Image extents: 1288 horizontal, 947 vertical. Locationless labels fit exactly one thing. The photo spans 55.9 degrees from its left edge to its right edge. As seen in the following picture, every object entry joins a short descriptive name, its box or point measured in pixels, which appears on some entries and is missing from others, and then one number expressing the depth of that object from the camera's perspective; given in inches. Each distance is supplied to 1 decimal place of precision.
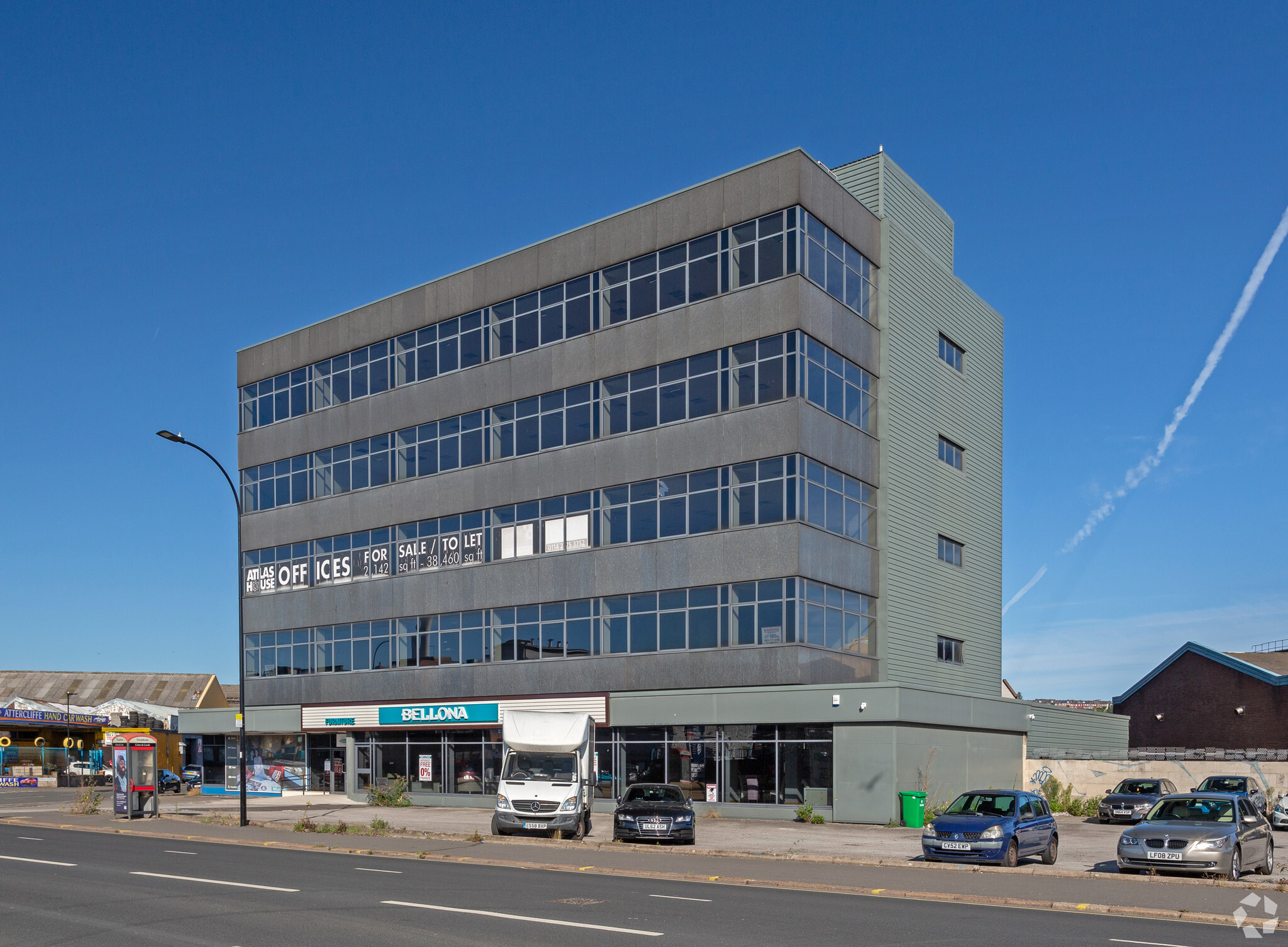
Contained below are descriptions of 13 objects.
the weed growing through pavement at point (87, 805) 1616.6
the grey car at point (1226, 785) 1396.4
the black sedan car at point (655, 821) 1067.9
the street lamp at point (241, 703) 1317.7
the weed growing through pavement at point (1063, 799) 1667.1
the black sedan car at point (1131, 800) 1430.9
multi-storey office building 1471.5
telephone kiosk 1466.5
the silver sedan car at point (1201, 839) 797.9
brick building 2410.2
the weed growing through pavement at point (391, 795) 1667.1
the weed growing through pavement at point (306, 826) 1222.3
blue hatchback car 893.8
